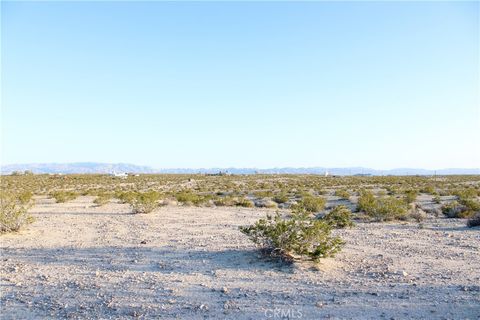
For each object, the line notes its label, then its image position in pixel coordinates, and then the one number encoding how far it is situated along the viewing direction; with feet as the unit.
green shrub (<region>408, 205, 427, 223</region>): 56.70
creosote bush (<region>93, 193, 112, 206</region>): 79.43
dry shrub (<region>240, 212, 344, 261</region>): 29.93
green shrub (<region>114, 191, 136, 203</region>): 74.13
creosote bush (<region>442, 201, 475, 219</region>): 58.39
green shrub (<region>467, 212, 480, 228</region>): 48.64
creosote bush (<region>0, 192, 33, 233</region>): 43.20
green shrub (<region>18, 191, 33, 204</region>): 69.02
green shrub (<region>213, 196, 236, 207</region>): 81.10
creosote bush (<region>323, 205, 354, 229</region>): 44.11
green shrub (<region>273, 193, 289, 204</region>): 90.79
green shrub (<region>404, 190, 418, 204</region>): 81.92
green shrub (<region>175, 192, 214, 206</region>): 80.48
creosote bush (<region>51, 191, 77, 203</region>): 88.43
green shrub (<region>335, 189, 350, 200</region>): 96.78
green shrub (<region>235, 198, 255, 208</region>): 79.68
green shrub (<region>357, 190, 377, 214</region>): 59.26
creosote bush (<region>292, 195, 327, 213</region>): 71.84
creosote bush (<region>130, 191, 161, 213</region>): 63.31
